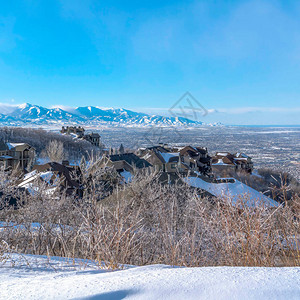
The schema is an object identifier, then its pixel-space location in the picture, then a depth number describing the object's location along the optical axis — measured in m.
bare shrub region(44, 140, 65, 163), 41.67
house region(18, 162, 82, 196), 16.78
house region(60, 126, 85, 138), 81.69
